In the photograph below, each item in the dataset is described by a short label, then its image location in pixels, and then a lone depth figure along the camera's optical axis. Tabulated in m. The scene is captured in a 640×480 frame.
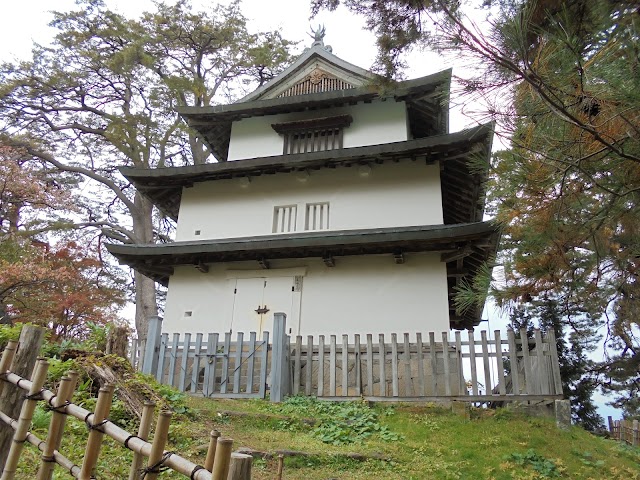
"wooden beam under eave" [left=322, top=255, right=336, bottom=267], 10.88
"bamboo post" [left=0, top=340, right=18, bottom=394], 4.17
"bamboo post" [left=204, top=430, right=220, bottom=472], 2.26
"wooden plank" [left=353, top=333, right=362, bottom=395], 8.11
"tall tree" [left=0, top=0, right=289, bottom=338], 19.78
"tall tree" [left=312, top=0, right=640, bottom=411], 3.56
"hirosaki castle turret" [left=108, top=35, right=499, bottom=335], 10.52
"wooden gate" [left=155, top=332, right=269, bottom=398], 8.62
